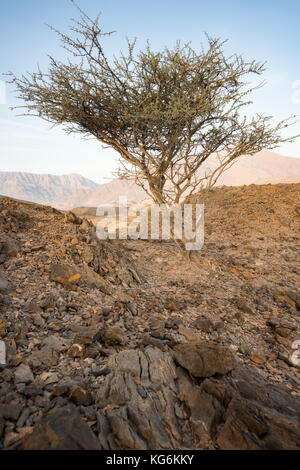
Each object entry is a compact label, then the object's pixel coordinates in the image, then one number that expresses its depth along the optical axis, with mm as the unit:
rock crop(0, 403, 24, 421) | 1523
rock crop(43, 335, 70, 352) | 2299
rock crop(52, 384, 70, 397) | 1741
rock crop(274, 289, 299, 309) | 4220
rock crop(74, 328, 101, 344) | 2385
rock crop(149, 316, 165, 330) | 2996
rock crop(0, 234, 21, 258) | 3660
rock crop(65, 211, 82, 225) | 5129
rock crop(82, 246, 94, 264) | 4172
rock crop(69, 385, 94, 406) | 1693
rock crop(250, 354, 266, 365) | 2713
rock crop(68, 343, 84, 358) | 2232
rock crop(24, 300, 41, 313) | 2746
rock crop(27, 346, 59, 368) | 2042
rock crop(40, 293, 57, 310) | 2891
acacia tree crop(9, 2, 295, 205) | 4488
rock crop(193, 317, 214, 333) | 3192
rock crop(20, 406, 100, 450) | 1317
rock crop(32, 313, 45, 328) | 2592
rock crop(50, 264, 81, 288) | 3443
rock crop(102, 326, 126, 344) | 2514
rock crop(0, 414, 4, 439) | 1418
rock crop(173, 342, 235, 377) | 2090
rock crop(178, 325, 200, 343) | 2885
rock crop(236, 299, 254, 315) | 3867
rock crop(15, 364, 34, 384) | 1832
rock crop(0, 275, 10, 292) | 2940
